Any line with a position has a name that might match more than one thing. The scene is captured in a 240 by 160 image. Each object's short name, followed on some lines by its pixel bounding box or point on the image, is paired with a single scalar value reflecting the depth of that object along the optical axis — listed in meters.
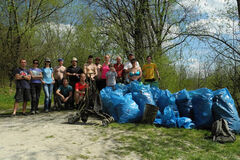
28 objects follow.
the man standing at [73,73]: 6.92
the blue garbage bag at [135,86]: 5.52
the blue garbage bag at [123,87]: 5.77
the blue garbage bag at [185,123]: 4.69
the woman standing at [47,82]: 6.57
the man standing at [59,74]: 7.00
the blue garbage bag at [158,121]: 4.83
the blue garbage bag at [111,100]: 5.18
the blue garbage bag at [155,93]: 5.60
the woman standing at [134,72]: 6.27
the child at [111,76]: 6.18
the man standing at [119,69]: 6.67
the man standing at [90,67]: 6.61
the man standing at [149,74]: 6.80
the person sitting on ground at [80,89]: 6.52
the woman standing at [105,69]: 6.52
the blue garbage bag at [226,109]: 4.29
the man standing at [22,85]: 5.99
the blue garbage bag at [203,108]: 4.62
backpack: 3.70
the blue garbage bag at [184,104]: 5.14
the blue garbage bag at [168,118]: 4.70
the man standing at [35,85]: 6.32
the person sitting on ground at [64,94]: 6.88
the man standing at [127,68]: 6.51
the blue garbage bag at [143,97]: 5.22
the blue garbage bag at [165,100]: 5.18
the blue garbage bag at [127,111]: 4.95
